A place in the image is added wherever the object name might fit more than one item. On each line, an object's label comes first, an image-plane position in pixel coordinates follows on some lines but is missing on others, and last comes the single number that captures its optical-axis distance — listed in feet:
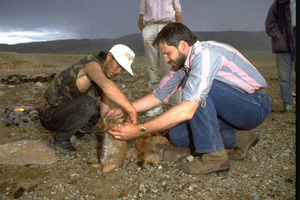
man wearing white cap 8.83
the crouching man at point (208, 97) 7.20
